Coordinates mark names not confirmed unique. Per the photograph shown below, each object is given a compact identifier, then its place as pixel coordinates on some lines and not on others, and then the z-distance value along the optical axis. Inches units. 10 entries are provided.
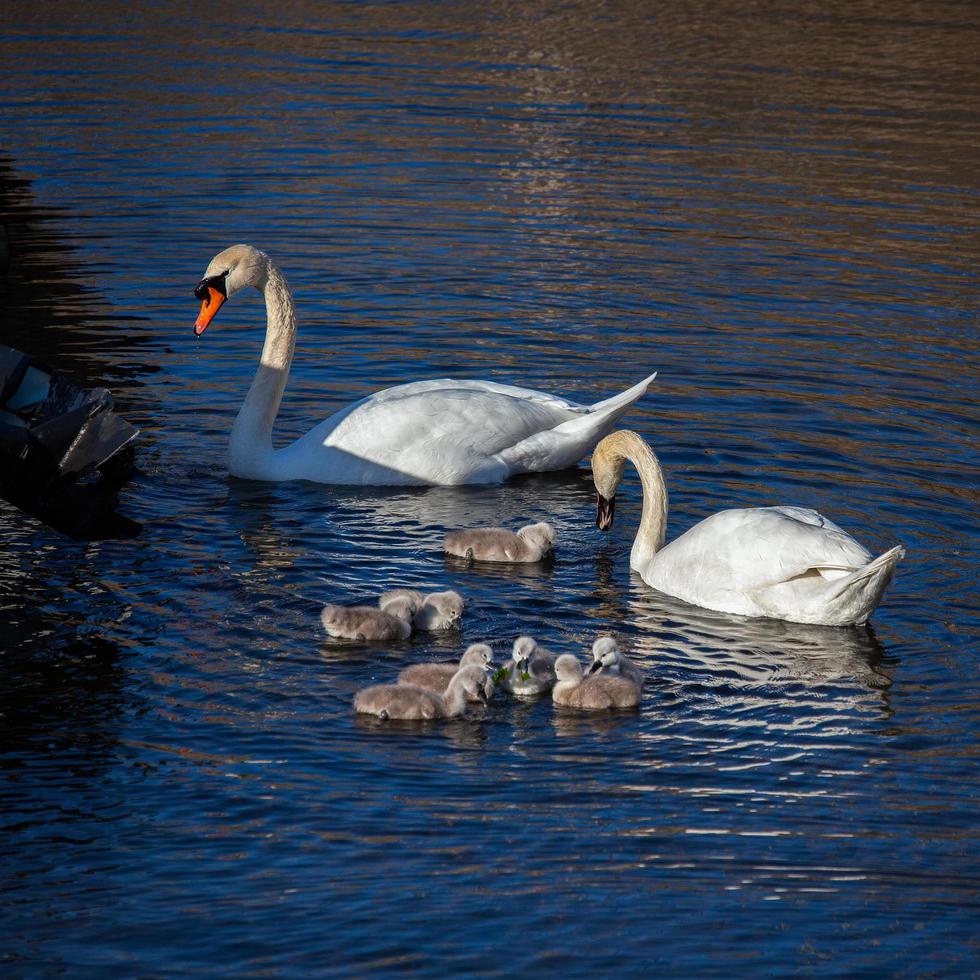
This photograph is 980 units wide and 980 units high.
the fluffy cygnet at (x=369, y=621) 747.4
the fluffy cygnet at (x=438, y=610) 765.3
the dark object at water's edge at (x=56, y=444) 765.9
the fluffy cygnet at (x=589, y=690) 680.4
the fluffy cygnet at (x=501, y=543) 853.2
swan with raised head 980.6
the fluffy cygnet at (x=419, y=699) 670.5
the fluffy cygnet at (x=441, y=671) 692.1
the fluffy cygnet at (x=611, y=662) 690.8
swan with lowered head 764.0
